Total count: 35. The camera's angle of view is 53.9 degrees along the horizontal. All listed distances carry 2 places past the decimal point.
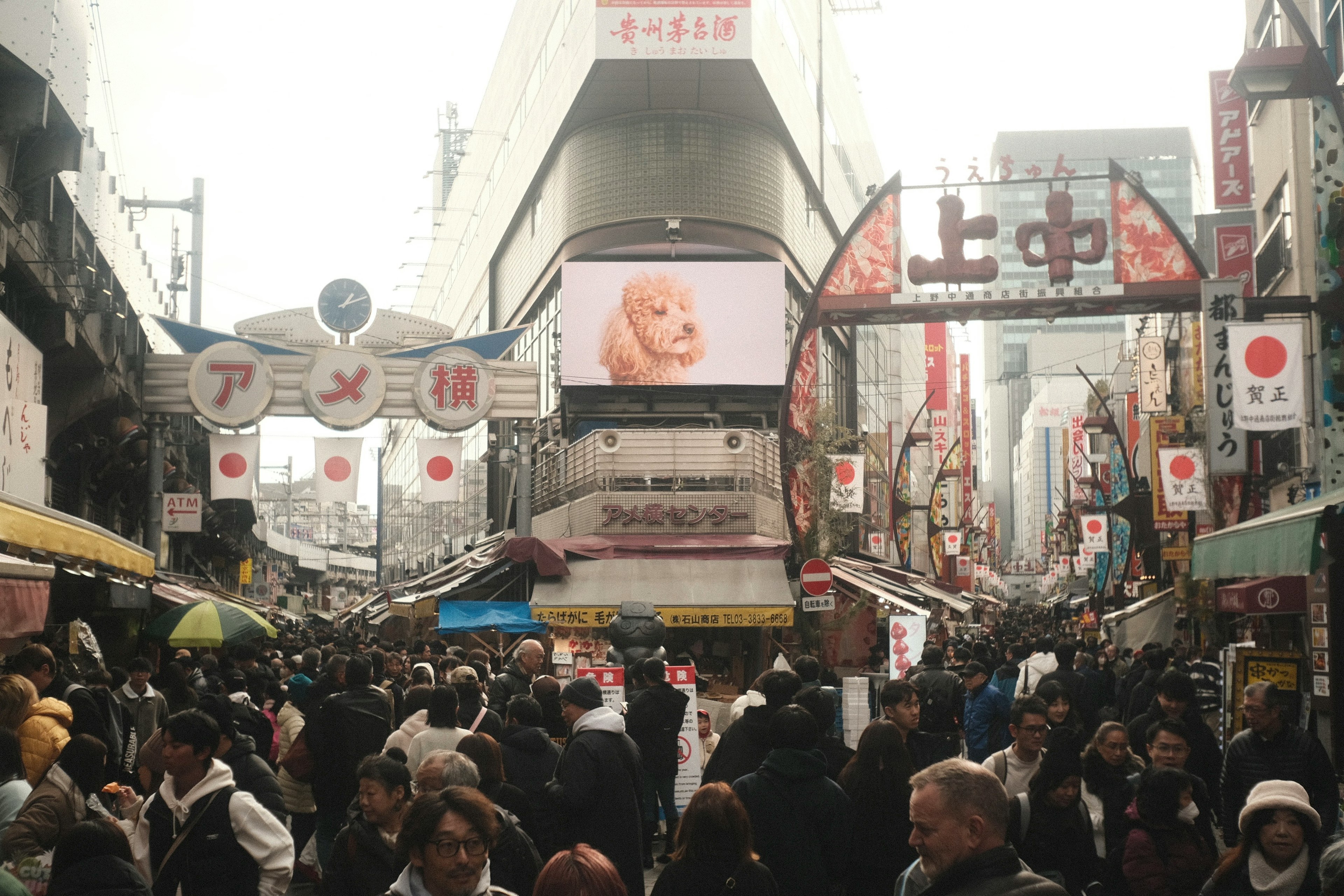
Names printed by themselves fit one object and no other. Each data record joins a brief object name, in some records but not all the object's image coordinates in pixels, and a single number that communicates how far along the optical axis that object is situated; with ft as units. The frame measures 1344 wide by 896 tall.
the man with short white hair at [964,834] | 12.25
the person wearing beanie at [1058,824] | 19.84
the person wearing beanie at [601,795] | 22.59
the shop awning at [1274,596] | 52.49
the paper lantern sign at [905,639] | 54.19
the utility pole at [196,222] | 139.33
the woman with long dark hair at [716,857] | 16.48
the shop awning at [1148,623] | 91.09
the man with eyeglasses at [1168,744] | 22.95
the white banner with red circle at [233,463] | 84.69
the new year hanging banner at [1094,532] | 136.46
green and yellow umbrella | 55.77
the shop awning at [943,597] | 84.64
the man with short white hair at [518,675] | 34.88
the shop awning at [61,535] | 31.78
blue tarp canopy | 72.28
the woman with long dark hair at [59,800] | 18.67
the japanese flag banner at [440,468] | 86.17
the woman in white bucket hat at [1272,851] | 17.02
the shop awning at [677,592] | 78.84
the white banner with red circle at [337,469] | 84.94
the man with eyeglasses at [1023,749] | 23.80
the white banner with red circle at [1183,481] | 83.15
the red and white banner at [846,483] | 88.94
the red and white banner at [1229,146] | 80.43
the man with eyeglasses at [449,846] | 14.12
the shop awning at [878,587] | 75.20
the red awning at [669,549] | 89.04
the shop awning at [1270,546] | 31.58
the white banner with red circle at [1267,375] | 48.75
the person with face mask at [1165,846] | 18.26
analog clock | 96.89
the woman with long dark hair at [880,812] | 21.02
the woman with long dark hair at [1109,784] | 22.12
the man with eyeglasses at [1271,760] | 25.11
